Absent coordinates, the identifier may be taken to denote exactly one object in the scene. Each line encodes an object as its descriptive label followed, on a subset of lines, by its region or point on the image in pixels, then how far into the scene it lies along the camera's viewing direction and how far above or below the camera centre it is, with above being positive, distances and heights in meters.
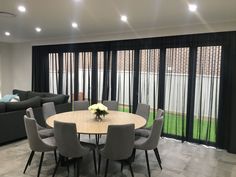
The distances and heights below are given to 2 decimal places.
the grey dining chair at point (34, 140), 3.03 -0.79
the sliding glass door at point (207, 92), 4.48 -0.15
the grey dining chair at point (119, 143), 2.81 -0.76
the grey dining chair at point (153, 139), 3.18 -0.80
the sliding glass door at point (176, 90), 4.84 -0.12
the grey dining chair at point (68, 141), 2.83 -0.74
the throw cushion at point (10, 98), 5.86 -0.41
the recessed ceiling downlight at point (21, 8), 3.57 +1.22
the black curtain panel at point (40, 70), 7.36 +0.44
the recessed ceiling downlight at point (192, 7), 3.27 +1.18
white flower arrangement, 3.62 -0.42
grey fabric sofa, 4.36 -0.71
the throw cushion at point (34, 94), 6.50 -0.33
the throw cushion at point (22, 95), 6.87 -0.37
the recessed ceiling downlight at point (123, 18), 4.02 +1.24
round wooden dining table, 3.10 -0.59
